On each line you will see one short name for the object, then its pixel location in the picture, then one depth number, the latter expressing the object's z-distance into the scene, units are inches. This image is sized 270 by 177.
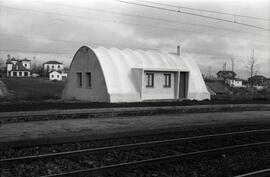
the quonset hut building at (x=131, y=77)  1041.5
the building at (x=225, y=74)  4487.2
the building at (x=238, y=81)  4980.8
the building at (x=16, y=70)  5502.0
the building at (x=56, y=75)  5139.3
